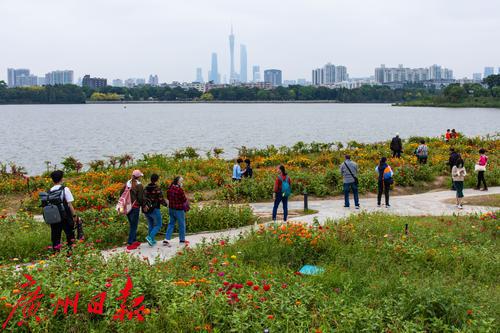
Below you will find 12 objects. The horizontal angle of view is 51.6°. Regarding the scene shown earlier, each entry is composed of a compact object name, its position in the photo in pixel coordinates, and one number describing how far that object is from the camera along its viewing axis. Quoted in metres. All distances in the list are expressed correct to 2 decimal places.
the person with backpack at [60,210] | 10.23
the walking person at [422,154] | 23.69
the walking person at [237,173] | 18.94
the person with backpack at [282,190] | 14.43
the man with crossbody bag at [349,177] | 16.52
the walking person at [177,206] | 11.94
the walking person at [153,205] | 11.88
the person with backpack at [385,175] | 17.06
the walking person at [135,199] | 11.65
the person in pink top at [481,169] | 19.58
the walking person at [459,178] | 16.88
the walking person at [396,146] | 26.16
